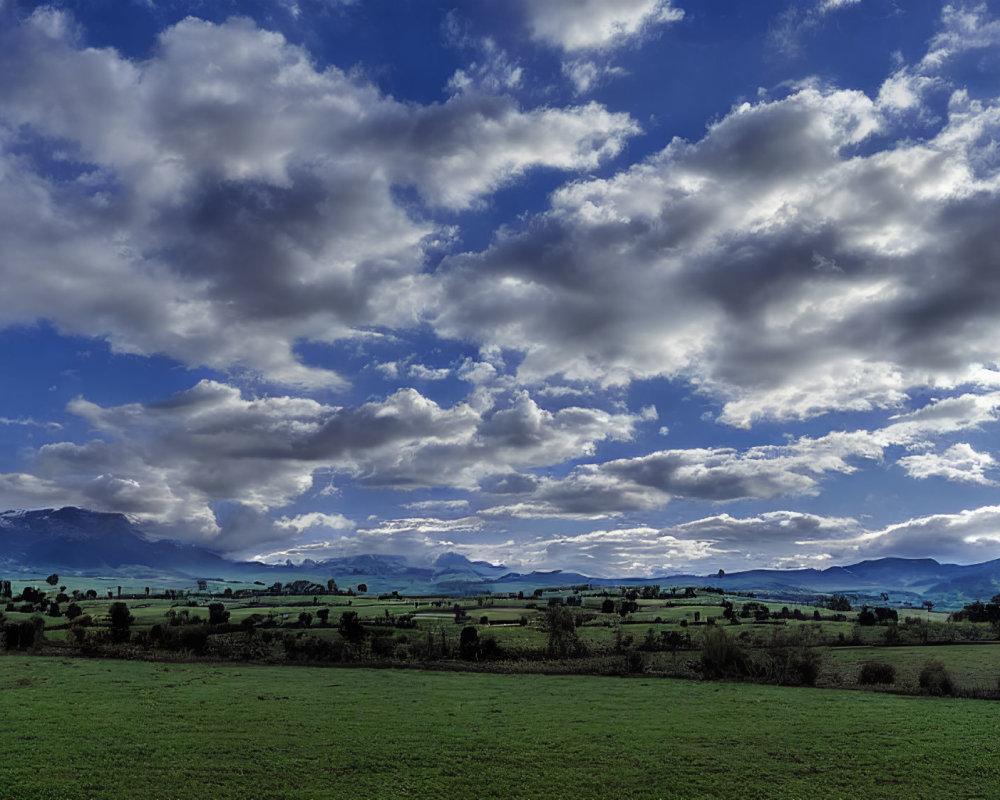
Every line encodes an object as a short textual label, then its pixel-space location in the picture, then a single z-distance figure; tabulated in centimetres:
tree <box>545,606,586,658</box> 12438
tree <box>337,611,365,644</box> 13646
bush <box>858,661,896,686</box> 8606
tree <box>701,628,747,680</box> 9250
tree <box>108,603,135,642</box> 14680
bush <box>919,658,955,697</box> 7681
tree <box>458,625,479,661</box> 11988
